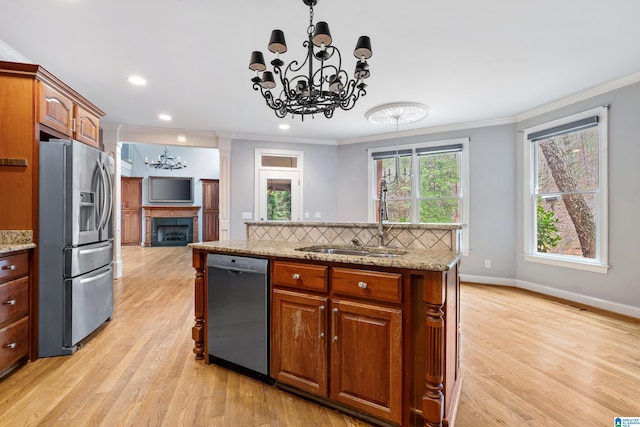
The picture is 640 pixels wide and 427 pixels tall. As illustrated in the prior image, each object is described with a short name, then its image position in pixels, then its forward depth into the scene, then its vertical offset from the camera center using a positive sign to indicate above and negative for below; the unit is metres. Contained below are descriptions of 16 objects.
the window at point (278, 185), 5.72 +0.51
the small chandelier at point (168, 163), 9.18 +1.51
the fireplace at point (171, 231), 9.95 -0.69
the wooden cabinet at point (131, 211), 9.91 -0.01
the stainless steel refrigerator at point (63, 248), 2.36 -0.30
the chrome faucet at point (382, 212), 2.09 +0.00
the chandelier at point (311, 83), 1.69 +0.84
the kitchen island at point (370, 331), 1.47 -0.64
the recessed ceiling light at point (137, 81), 3.25 +1.42
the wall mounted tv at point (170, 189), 10.12 +0.73
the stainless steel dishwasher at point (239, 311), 1.95 -0.67
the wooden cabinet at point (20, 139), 2.27 +0.54
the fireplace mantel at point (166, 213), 9.84 -0.07
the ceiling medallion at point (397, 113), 3.96 +1.35
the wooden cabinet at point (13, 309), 2.03 -0.70
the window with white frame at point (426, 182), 4.98 +0.52
